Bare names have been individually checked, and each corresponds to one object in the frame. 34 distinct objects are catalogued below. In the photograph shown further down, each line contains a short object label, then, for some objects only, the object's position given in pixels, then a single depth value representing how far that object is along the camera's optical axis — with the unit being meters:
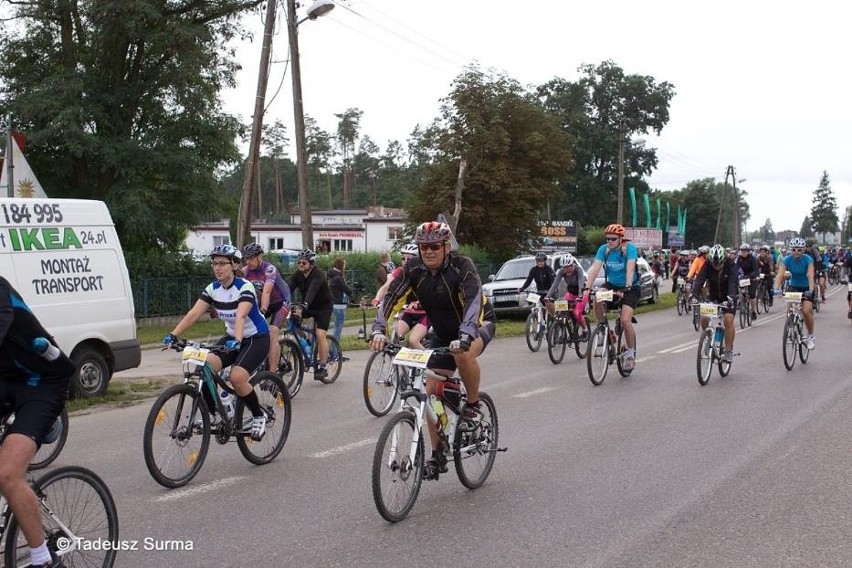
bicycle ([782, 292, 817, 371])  13.77
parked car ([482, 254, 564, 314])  24.64
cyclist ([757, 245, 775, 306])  26.38
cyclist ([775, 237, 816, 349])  15.11
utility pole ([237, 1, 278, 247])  20.17
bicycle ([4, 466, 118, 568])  4.19
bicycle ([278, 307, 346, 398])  11.42
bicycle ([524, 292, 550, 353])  17.30
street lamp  21.10
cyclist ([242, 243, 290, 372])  11.13
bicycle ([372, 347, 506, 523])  5.65
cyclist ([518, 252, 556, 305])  17.58
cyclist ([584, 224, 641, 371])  12.38
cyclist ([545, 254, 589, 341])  16.02
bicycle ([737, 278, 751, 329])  22.72
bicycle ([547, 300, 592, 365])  15.21
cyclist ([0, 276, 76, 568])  4.07
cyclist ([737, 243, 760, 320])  20.59
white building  67.12
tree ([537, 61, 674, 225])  76.81
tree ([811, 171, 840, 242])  187.62
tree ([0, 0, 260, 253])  23.73
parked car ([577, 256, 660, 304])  30.70
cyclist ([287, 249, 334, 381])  12.52
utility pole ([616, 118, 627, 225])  47.43
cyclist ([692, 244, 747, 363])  12.56
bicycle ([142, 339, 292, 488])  6.61
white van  10.30
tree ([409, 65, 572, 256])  35.59
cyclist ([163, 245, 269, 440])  7.19
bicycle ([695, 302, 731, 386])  12.16
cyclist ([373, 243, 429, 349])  8.72
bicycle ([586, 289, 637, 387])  12.20
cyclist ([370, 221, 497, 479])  6.10
